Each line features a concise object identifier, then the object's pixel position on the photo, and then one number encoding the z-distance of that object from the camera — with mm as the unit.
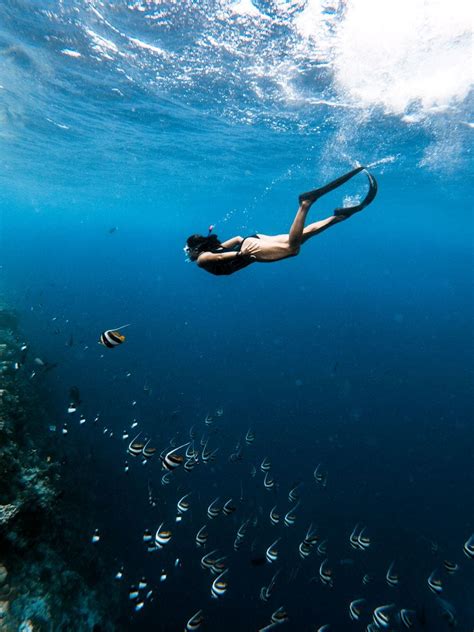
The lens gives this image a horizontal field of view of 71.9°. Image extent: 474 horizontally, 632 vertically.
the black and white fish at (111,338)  4242
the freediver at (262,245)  4453
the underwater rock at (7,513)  7105
